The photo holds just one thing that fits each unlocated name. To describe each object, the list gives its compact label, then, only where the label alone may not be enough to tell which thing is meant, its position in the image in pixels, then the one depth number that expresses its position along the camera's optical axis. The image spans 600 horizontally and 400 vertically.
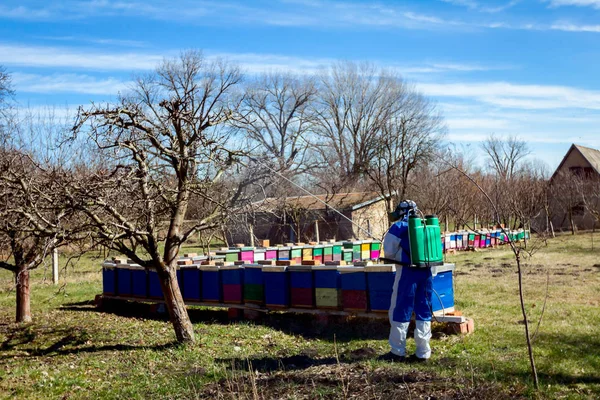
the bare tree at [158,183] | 7.25
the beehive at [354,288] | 8.49
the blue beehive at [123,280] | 11.55
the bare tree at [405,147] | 22.51
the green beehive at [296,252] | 13.79
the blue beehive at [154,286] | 11.00
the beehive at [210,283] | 10.21
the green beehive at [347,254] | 15.16
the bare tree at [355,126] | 46.16
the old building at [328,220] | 28.44
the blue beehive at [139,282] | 11.27
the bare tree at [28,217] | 7.21
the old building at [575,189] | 32.69
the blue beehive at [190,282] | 10.43
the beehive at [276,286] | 9.38
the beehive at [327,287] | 8.82
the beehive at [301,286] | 9.11
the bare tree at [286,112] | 44.81
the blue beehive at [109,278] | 11.76
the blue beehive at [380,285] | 8.23
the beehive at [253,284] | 9.76
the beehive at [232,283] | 10.00
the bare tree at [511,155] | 46.50
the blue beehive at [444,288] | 8.03
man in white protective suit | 6.64
